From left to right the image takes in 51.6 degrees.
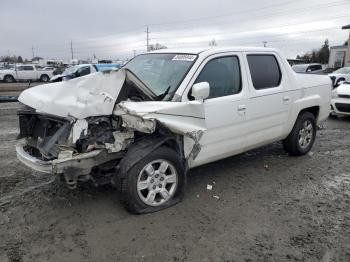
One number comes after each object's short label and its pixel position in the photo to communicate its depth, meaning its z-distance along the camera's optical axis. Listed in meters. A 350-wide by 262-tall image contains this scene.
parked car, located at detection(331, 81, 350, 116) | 10.28
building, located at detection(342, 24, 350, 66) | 38.53
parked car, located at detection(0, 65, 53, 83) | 34.38
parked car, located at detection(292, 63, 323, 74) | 21.94
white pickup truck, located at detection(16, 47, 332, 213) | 3.91
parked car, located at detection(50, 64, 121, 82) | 20.77
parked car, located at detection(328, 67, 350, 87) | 18.39
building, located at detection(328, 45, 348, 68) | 44.16
